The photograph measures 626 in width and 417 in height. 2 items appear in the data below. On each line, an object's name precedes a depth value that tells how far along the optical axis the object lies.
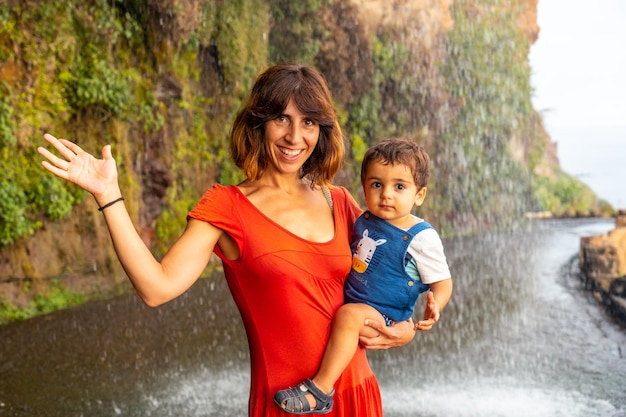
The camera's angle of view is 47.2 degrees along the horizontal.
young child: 2.08
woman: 1.85
